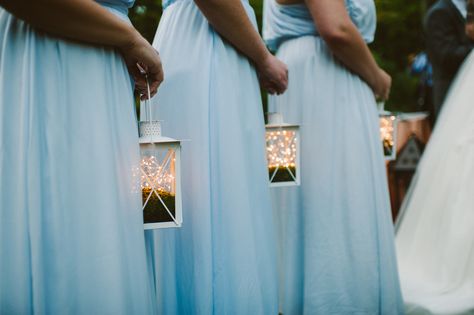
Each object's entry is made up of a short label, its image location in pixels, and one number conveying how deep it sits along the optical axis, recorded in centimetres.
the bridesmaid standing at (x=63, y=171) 188
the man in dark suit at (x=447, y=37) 486
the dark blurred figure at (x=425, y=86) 646
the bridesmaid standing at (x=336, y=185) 317
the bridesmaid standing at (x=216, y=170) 247
